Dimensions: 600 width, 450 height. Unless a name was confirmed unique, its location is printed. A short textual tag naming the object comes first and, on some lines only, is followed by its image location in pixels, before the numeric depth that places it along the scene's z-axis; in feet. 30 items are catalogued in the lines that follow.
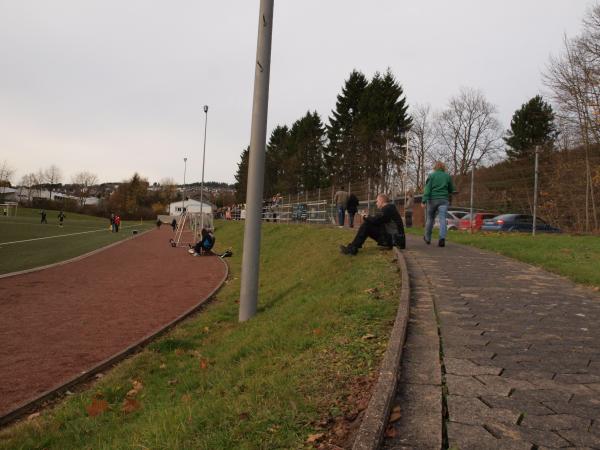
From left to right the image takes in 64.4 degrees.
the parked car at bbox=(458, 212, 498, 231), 57.52
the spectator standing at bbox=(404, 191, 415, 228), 69.00
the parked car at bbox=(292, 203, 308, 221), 85.84
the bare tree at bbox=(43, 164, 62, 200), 437.58
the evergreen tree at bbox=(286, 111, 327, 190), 198.80
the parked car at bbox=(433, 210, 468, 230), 65.43
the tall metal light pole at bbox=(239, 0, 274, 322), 25.00
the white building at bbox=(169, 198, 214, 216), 393.29
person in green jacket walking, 34.60
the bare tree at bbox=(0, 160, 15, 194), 336.70
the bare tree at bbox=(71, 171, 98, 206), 438.16
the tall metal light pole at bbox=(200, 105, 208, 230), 139.03
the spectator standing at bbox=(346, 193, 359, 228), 56.95
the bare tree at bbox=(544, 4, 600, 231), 65.60
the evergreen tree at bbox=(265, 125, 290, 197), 229.72
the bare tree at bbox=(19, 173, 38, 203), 434.30
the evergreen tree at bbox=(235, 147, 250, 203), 290.35
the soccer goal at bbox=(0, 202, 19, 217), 245.37
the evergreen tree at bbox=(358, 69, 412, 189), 154.71
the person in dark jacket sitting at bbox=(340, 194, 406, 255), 30.96
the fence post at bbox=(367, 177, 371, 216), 70.59
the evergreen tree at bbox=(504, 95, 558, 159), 139.23
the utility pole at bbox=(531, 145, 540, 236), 48.45
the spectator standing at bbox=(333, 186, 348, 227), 56.85
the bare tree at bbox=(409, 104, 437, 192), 163.22
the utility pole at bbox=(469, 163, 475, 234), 57.11
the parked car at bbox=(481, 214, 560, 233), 52.05
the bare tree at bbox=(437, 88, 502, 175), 159.94
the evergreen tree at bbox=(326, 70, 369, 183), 166.50
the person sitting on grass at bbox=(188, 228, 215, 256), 65.21
